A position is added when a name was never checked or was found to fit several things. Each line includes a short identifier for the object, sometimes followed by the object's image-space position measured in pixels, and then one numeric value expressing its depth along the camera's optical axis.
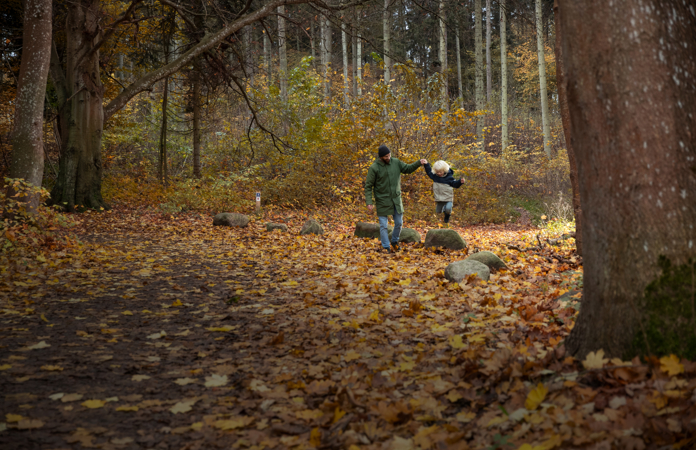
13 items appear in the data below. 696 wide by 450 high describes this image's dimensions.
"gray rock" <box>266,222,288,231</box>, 12.32
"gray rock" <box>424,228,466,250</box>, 8.89
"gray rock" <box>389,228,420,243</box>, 9.80
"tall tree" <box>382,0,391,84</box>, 18.21
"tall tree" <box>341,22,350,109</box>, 26.99
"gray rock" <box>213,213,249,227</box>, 12.91
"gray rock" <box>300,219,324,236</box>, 11.93
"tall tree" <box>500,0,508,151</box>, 23.66
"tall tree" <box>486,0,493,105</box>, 26.84
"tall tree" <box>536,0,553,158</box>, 22.80
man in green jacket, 8.77
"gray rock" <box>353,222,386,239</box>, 10.85
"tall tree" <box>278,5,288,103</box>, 20.83
